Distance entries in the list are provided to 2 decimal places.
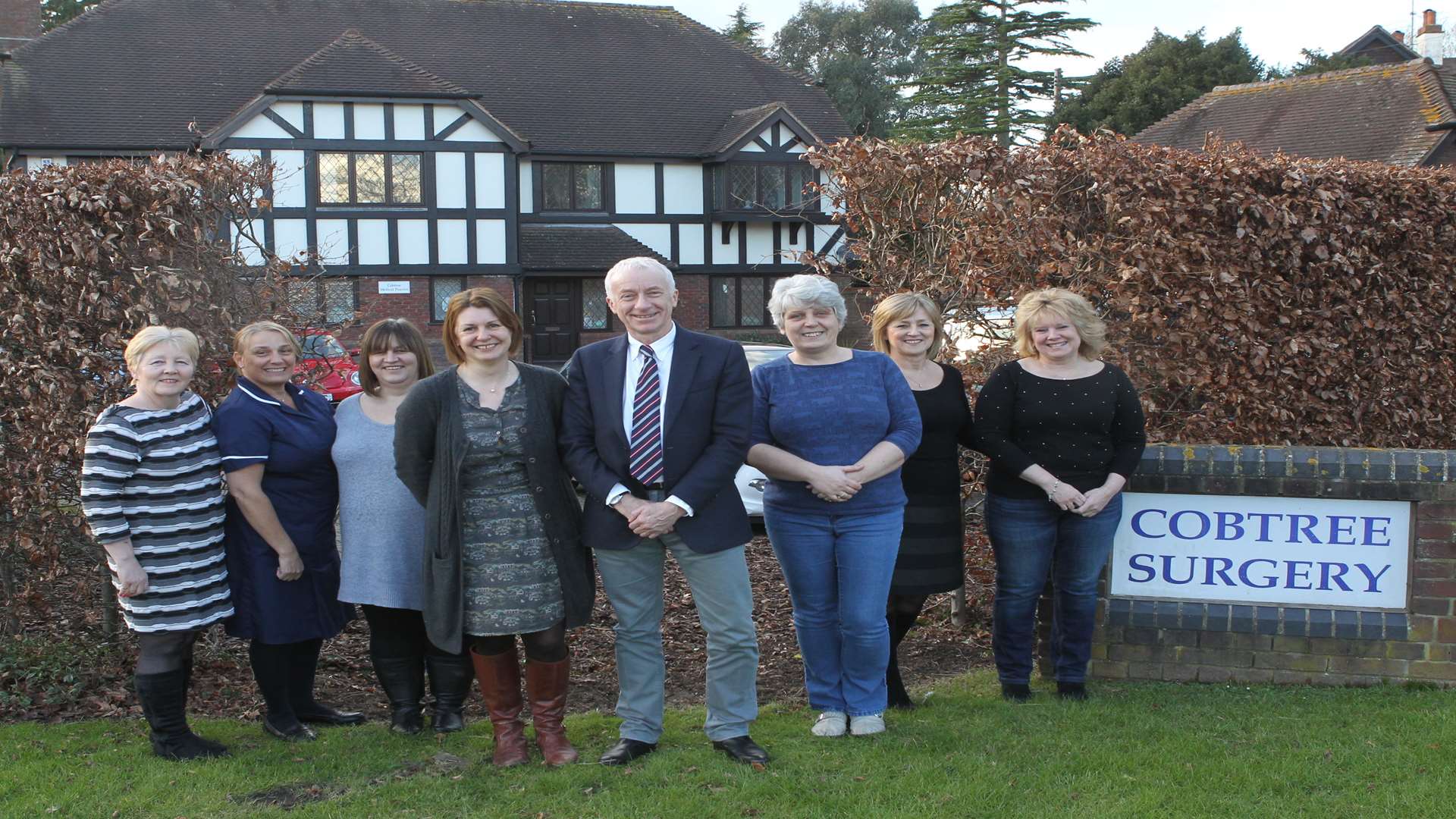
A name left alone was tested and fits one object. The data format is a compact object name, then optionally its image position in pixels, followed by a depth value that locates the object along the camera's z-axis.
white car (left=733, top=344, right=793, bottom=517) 8.82
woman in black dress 4.78
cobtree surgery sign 5.21
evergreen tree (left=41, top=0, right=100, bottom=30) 45.12
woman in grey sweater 4.54
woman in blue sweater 4.41
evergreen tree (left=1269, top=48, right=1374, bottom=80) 40.56
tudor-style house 24.94
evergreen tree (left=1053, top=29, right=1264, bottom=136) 36.38
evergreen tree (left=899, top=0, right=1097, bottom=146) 36.69
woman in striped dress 4.23
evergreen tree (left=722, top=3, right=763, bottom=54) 54.66
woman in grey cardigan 4.13
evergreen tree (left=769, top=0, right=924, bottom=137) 56.25
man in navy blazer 4.14
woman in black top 4.77
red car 5.85
